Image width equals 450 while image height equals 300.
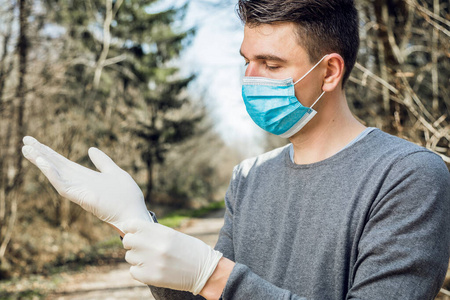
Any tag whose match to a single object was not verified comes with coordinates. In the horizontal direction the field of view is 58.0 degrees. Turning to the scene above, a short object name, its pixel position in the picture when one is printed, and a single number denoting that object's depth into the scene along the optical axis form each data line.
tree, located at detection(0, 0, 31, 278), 7.12
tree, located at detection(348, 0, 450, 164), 4.72
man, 1.28
